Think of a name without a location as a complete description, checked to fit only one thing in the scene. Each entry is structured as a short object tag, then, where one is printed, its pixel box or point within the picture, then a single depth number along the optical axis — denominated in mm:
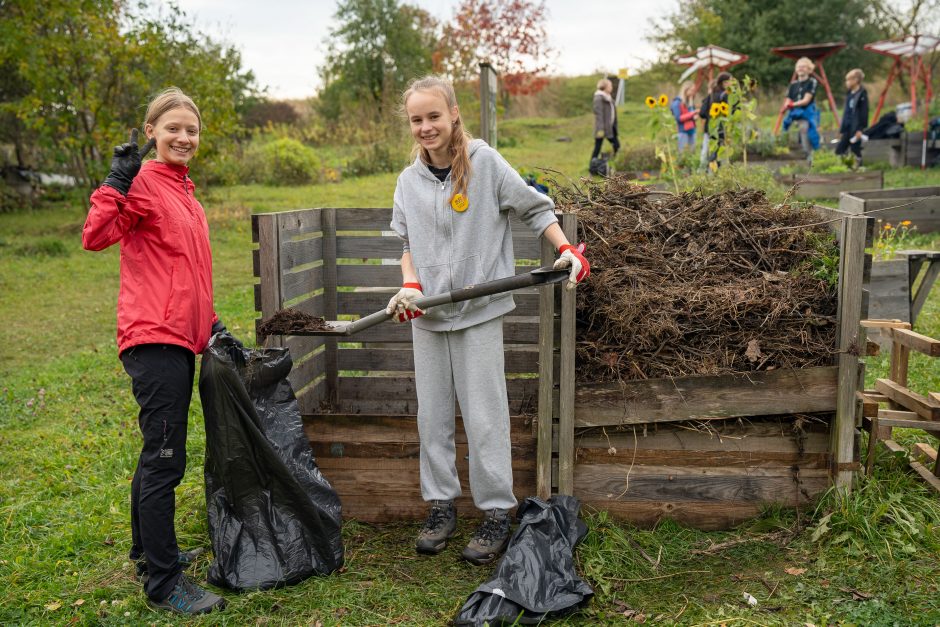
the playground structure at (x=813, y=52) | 17312
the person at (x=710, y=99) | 9634
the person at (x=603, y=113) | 13766
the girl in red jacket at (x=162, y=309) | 2986
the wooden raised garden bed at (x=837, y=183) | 10570
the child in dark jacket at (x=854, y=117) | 13188
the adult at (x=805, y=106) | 13242
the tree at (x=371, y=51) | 28156
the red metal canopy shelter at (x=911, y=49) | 15891
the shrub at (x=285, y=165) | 17562
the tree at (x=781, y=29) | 27172
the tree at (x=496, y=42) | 26016
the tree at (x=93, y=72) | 12742
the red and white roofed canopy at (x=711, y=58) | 16738
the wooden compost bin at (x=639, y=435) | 3543
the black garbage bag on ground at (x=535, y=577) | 2992
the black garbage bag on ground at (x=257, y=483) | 3227
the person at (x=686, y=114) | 13383
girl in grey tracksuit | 3289
